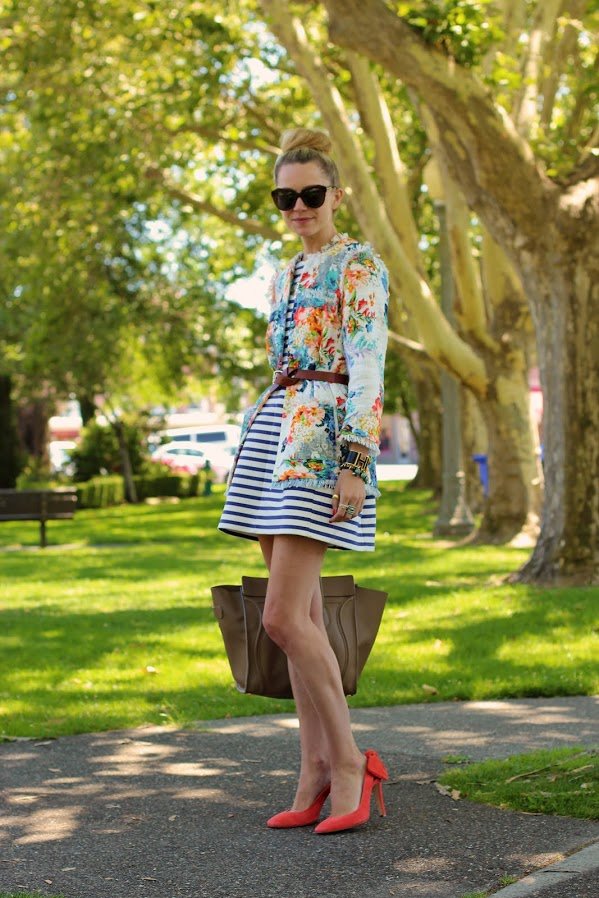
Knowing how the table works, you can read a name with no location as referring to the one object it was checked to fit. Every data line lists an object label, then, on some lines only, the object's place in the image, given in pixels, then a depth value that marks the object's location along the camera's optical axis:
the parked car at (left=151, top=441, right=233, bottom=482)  55.88
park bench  20.75
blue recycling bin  22.36
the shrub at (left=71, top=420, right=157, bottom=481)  39.25
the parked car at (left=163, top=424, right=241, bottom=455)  72.75
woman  4.20
